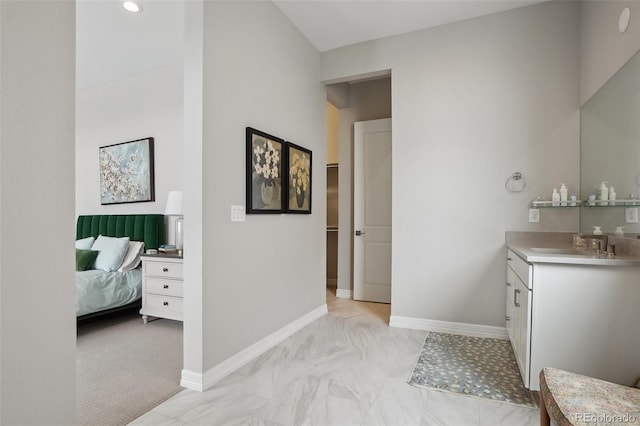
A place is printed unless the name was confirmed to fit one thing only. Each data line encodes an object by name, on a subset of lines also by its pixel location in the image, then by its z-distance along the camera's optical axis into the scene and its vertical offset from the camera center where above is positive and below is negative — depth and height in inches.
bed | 129.0 -26.5
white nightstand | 130.0 -29.8
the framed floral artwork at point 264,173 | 101.7 +11.8
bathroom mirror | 79.5 +17.6
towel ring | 118.7 +10.0
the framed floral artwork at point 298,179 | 122.8 +11.8
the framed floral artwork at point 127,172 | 163.8 +18.3
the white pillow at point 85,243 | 162.5 -16.2
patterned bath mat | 83.5 -43.5
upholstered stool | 44.9 -26.4
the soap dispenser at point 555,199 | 110.9 +4.3
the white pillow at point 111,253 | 145.0 -18.7
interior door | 169.5 -0.1
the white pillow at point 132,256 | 149.9 -20.7
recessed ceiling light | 112.6 +67.3
